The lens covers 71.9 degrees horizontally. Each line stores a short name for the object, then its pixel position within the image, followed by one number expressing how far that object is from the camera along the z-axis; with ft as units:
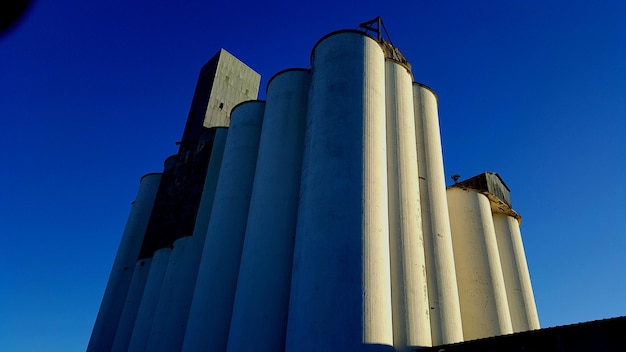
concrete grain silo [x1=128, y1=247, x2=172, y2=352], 76.07
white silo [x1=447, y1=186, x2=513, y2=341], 68.80
